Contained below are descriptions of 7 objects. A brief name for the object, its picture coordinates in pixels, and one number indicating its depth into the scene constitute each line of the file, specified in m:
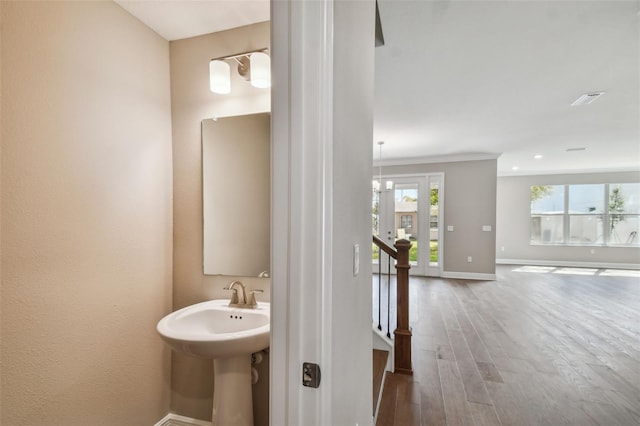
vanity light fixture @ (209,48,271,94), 1.49
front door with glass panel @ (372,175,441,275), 6.27
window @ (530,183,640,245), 7.28
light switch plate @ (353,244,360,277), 0.97
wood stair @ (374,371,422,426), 1.82
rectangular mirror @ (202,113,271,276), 1.59
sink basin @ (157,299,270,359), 1.17
